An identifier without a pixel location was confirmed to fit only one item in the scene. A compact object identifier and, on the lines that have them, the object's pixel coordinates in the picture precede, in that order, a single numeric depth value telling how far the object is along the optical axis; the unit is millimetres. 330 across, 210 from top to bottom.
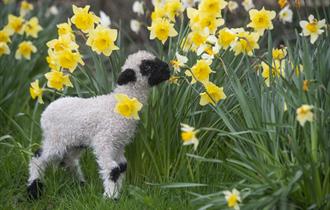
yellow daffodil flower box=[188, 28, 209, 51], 7348
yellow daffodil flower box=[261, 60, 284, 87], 6988
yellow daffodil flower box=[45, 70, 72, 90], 7368
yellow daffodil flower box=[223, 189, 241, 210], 5727
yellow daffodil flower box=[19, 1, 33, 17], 11977
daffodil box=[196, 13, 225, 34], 7352
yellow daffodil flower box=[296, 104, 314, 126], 5566
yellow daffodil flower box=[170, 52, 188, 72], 7211
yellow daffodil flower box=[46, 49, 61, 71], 7362
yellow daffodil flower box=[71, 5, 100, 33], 7324
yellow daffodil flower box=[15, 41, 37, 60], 10234
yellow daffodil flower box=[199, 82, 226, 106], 7008
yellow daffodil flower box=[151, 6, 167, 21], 7984
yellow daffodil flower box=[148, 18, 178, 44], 7473
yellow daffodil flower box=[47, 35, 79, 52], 7340
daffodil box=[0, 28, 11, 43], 9734
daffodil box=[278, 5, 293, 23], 8375
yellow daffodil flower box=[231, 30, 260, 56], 7406
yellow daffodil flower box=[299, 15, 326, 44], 6898
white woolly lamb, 6906
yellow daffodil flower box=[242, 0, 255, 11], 9133
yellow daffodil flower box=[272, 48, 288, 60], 7602
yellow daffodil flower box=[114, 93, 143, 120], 6656
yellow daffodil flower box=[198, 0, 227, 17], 7293
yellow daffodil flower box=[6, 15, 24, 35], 10102
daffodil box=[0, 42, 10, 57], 9664
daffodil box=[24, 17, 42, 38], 10672
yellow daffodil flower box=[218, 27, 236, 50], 7199
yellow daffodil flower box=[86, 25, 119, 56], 7137
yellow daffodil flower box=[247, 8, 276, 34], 7449
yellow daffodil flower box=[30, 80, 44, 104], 7645
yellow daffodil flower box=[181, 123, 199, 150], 5762
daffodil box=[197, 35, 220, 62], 7176
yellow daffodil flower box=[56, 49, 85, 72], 7246
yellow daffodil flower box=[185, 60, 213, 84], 7004
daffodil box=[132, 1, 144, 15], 9570
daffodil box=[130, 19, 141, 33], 10498
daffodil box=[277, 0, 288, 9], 7687
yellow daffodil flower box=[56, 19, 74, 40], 7633
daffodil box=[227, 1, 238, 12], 9446
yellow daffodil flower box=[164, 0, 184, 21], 7934
